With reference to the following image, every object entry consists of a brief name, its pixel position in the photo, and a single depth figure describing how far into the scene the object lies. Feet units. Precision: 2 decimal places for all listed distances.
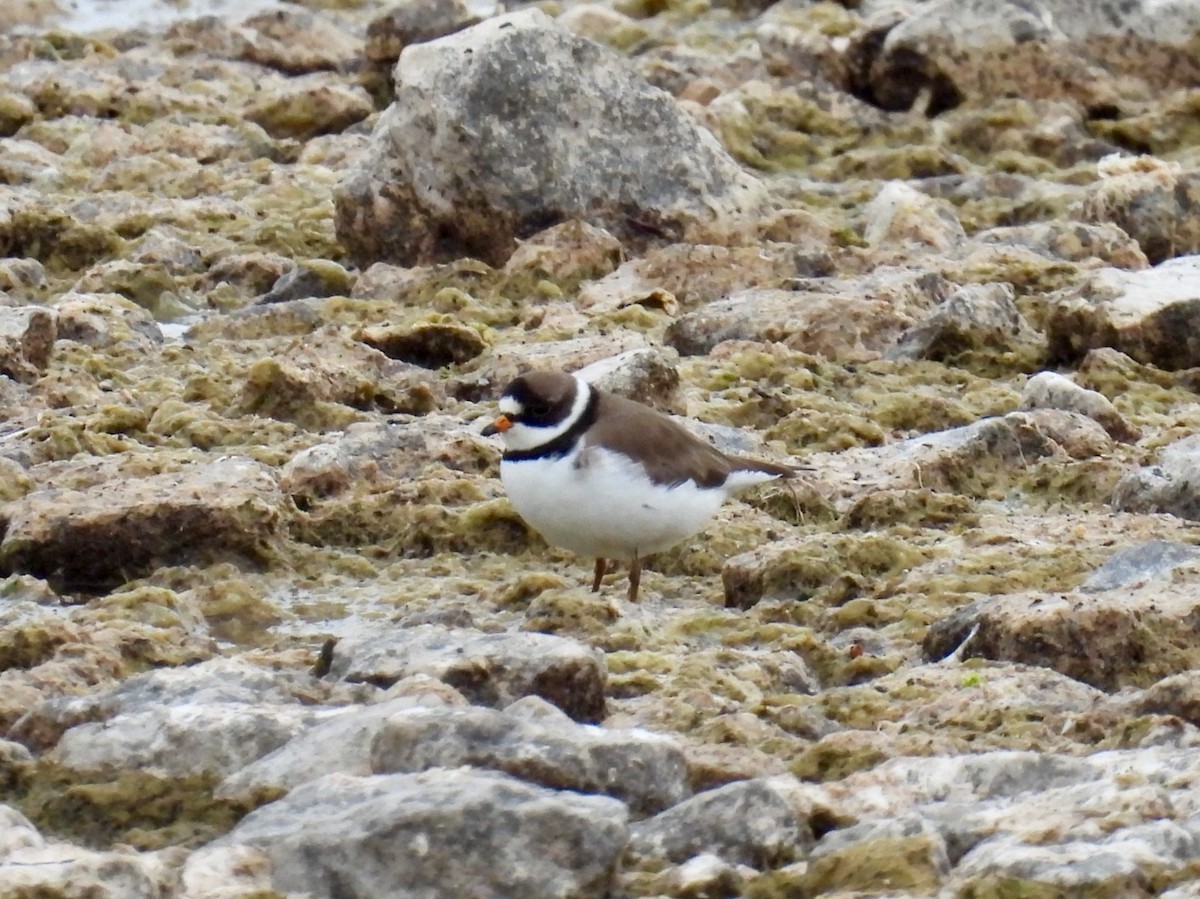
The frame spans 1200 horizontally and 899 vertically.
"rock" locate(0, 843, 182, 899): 29.63
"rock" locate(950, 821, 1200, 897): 29.96
